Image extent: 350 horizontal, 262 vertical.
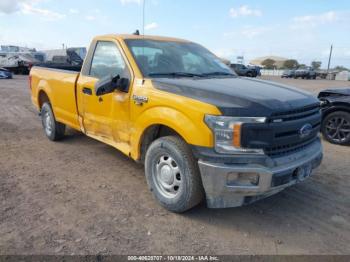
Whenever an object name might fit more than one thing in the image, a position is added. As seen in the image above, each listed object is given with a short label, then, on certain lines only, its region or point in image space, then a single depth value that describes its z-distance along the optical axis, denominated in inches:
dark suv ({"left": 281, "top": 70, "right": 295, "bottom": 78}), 1931.6
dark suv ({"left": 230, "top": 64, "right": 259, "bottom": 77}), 1460.9
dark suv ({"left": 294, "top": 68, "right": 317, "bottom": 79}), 1865.2
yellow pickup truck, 123.0
